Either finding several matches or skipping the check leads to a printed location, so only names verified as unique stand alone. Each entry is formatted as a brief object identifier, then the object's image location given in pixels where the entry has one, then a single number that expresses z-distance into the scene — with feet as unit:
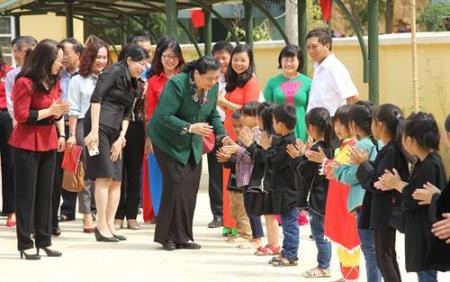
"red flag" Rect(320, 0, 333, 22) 46.16
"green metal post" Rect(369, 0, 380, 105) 37.24
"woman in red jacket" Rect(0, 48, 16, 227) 37.09
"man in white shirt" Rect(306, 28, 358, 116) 31.99
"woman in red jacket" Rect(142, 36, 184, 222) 33.36
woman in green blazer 30.71
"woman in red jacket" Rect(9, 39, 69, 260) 29.04
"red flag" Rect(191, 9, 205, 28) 67.35
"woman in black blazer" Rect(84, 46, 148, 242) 32.68
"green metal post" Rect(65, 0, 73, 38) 50.23
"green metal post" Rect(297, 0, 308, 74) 43.04
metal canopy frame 37.55
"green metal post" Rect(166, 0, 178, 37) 38.17
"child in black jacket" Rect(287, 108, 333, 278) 26.40
